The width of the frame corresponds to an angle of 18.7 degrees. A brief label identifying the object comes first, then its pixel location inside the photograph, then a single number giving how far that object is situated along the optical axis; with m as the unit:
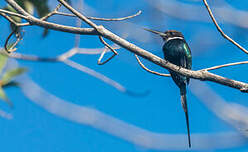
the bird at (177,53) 7.71
